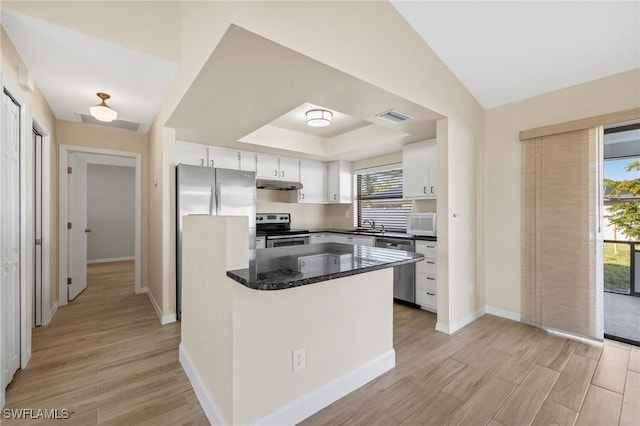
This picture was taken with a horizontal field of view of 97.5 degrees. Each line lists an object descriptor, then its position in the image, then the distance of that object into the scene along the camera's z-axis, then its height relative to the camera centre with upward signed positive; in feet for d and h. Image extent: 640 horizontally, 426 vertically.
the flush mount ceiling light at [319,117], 10.52 +3.62
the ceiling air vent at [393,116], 8.93 +3.18
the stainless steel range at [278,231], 13.91 -1.01
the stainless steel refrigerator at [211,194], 10.30 +0.70
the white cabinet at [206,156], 12.01 +2.55
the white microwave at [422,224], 11.47 -0.50
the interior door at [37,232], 9.50 -0.70
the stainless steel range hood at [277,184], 14.30 +1.47
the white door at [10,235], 6.11 -0.53
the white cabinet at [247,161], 13.69 +2.53
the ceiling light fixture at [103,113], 8.95 +3.18
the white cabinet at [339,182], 16.47 +1.77
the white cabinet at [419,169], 11.98 +1.90
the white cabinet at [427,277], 10.99 -2.61
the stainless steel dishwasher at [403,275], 11.73 -2.71
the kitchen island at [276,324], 4.72 -2.23
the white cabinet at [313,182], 15.99 +1.78
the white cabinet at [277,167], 14.32 +2.38
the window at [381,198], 14.85 +0.78
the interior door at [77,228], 13.08 -0.79
